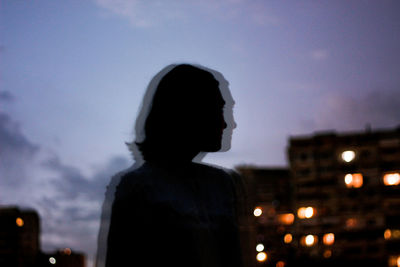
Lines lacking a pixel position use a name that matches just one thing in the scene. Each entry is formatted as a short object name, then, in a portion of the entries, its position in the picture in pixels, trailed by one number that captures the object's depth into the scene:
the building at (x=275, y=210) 63.09
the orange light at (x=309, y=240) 58.62
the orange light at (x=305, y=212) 60.69
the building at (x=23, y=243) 69.44
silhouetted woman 1.94
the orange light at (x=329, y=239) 58.81
